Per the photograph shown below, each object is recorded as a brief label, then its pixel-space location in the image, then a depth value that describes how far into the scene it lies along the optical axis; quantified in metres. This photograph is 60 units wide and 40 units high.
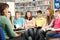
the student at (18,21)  3.38
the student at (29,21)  3.25
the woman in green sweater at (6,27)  1.88
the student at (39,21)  3.49
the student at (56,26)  2.64
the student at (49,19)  3.24
